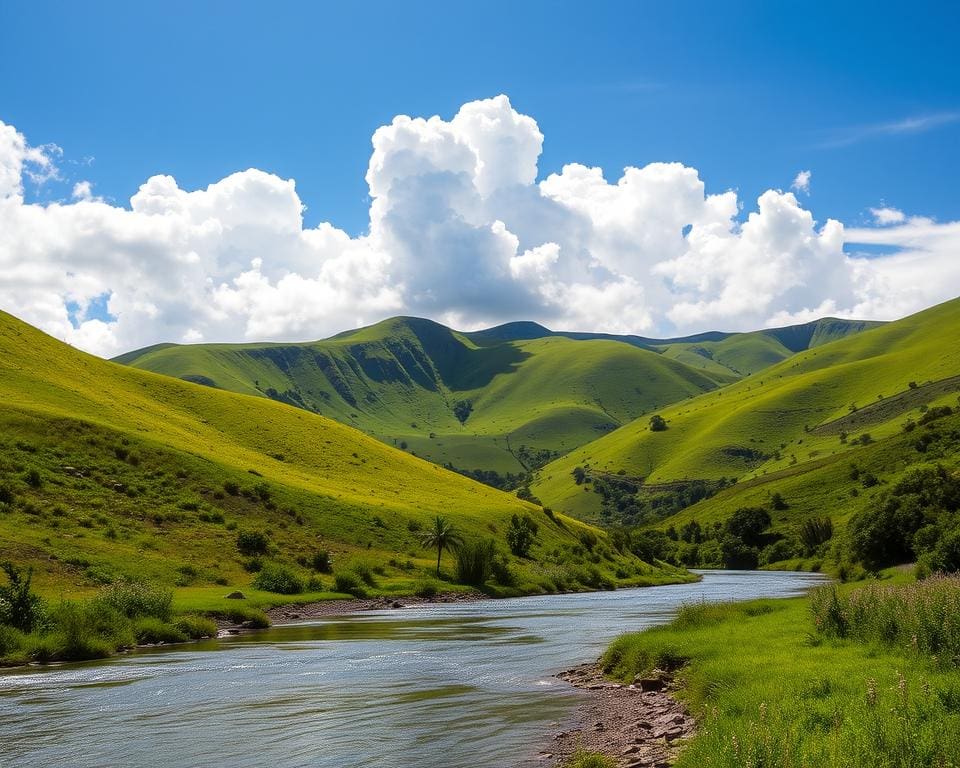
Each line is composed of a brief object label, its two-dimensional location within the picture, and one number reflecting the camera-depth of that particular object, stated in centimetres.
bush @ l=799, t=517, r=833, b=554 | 18150
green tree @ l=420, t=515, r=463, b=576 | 10731
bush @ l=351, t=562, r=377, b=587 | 9195
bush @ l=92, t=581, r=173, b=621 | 5212
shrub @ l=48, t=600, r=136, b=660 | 4347
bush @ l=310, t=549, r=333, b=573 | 9319
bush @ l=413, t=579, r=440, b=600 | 9300
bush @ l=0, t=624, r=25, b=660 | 4144
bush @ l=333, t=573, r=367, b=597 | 8631
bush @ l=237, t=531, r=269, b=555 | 8975
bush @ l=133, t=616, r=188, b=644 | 5116
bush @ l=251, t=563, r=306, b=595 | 7900
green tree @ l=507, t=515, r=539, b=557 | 12575
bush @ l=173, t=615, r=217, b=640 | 5469
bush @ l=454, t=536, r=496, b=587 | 10431
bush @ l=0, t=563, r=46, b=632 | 4416
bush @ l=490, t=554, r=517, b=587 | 10688
